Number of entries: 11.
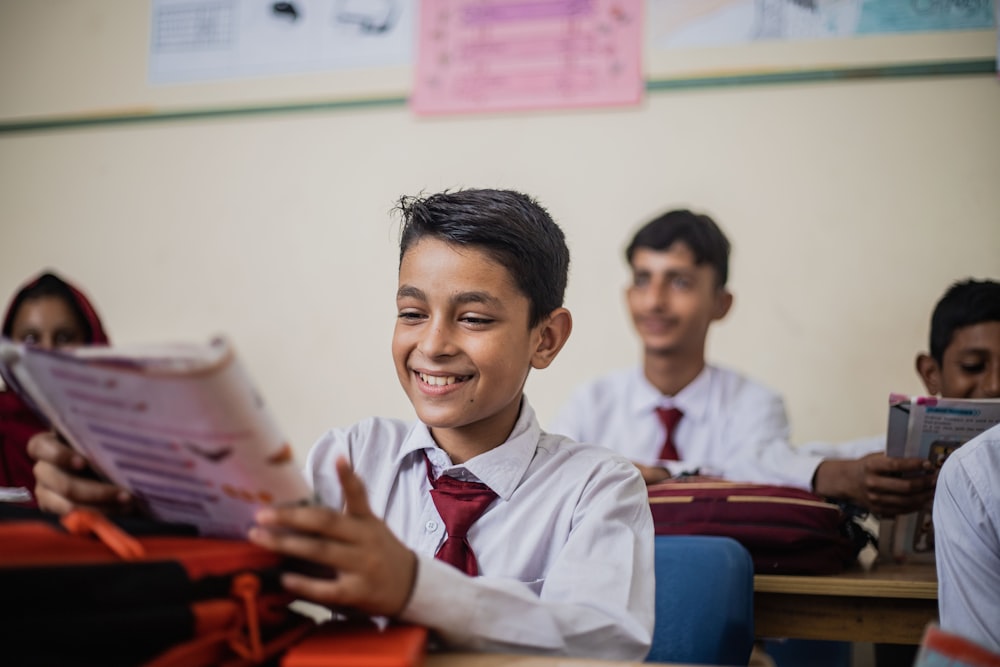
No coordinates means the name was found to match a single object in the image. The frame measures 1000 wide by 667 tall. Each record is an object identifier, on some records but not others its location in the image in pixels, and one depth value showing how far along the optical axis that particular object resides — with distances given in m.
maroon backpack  1.56
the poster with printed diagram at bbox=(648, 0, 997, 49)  2.54
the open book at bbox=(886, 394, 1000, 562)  1.58
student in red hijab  2.31
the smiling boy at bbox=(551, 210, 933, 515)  2.46
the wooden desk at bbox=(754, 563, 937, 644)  1.47
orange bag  0.60
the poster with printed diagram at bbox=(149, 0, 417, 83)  2.98
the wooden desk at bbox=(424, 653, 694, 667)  0.75
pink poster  2.79
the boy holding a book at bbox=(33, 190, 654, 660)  0.88
